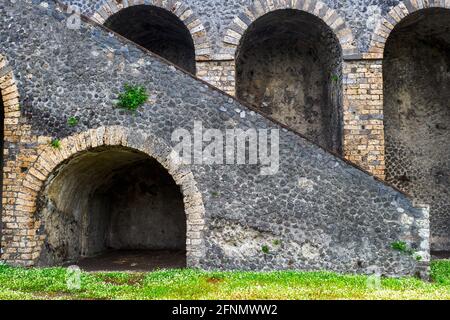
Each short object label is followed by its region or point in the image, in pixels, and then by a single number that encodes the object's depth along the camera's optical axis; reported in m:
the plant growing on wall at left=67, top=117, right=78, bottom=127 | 8.30
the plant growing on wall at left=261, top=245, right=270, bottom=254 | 7.84
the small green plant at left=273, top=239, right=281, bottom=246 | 7.85
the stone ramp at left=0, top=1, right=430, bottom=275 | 7.80
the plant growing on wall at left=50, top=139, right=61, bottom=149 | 8.26
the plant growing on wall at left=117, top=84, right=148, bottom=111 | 8.27
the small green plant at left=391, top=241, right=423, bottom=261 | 7.74
